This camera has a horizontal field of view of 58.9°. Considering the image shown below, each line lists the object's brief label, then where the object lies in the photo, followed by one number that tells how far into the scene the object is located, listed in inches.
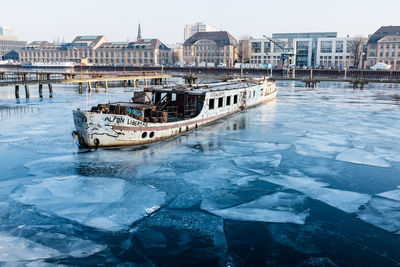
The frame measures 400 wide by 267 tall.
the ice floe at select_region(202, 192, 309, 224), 501.7
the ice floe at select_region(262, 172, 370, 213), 552.4
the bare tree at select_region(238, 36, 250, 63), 6259.8
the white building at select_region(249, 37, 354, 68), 5812.0
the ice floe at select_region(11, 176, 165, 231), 499.5
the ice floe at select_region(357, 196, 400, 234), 485.6
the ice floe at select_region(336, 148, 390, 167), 767.1
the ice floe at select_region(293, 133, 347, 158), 845.8
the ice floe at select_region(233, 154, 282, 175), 721.6
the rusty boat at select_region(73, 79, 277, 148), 856.3
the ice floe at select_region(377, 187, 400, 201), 582.2
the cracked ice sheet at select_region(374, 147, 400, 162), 807.8
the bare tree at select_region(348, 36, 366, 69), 5477.4
